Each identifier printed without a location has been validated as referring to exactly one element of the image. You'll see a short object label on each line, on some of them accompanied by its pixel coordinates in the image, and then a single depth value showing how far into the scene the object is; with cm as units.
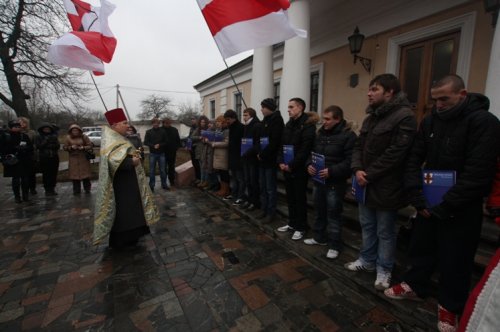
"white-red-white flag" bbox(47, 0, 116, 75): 373
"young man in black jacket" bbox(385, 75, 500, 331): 171
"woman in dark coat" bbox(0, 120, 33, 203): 523
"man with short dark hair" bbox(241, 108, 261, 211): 434
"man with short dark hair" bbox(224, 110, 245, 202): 493
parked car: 2672
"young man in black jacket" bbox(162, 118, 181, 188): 673
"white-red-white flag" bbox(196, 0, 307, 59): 304
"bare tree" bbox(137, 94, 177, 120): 4803
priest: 312
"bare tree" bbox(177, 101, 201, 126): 4662
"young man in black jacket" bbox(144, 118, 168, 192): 640
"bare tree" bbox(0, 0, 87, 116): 998
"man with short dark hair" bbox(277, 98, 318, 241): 332
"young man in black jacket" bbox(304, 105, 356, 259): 287
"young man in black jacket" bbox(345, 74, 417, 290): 219
